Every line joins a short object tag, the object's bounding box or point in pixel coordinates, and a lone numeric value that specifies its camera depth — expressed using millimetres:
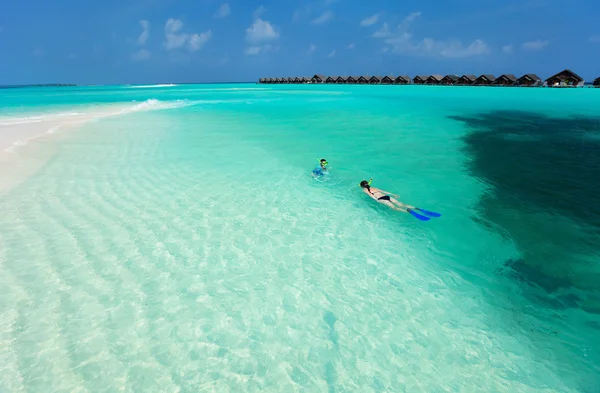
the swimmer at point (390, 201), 7629
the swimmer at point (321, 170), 10227
